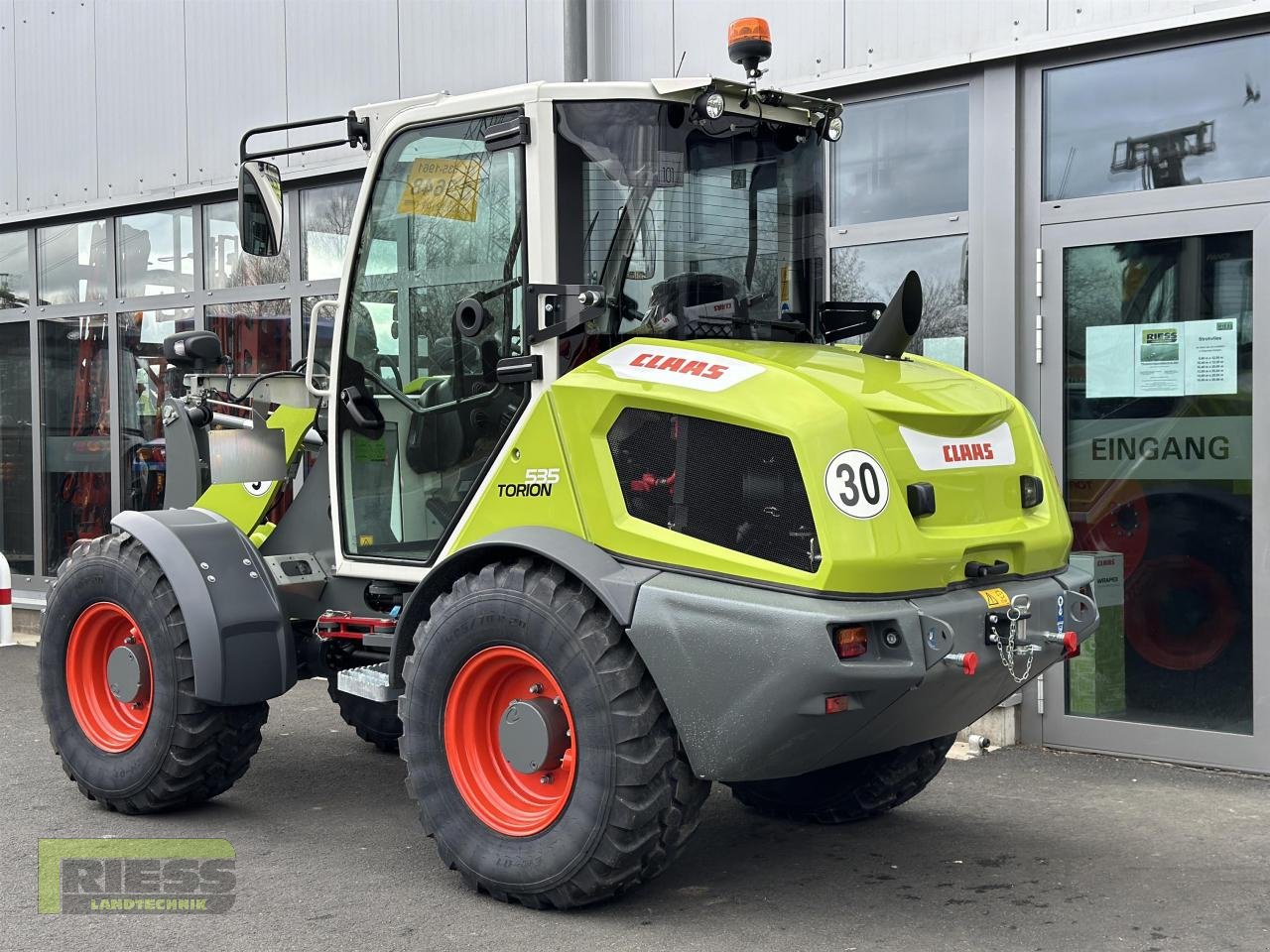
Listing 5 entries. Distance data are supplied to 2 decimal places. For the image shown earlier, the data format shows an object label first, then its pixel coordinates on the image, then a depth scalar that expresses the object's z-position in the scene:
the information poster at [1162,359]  6.55
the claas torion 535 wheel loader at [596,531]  4.14
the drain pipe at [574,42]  8.20
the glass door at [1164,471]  6.51
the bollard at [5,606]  9.95
